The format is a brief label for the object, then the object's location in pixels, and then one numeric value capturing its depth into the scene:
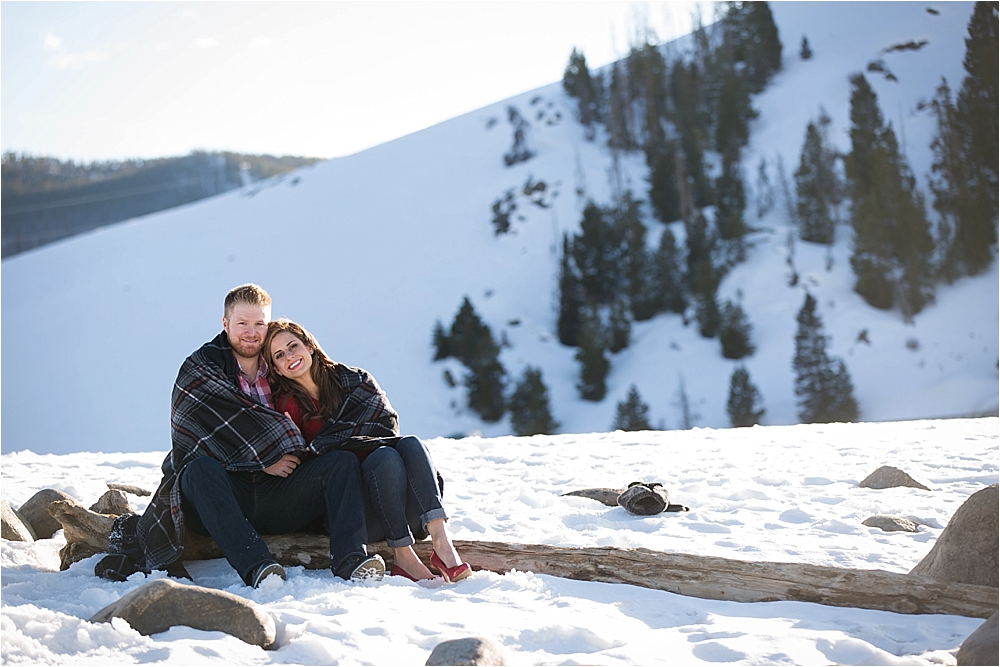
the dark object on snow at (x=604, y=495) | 4.78
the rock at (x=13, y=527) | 3.94
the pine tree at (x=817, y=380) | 21.39
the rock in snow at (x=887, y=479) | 4.97
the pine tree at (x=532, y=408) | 22.91
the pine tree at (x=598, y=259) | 29.77
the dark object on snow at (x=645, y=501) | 4.47
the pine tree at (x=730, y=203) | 29.52
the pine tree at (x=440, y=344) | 27.50
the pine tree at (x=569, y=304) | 28.52
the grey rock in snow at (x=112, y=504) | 4.45
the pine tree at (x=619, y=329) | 26.97
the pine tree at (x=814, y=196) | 29.38
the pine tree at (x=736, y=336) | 24.92
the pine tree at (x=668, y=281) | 28.25
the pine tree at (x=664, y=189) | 33.44
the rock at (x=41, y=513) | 4.32
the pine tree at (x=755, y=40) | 42.91
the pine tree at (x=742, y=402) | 21.23
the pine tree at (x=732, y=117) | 37.06
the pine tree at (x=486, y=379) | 24.75
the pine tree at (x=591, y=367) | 24.91
